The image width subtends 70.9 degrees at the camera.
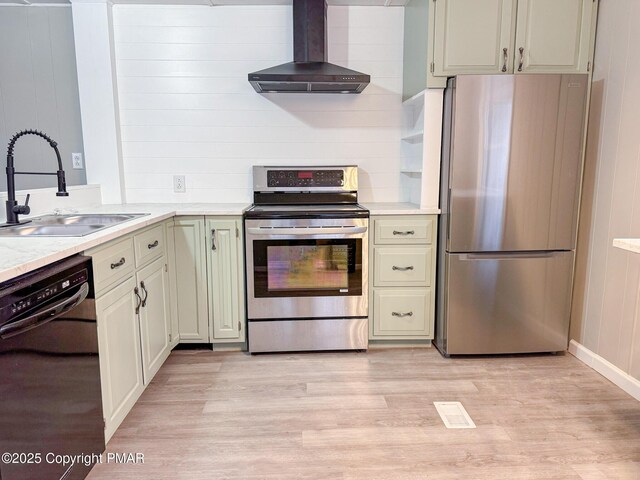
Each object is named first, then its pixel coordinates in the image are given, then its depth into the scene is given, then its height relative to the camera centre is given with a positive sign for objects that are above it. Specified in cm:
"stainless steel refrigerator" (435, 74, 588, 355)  248 -25
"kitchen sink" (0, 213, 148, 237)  195 -28
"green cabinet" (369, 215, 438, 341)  274 -68
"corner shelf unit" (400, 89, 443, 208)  267 +12
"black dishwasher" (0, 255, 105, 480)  121 -64
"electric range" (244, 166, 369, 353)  266 -67
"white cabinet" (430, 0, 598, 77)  250 +72
